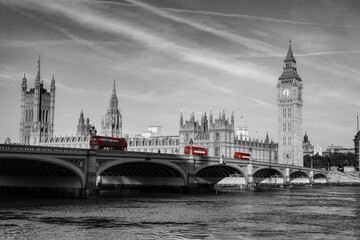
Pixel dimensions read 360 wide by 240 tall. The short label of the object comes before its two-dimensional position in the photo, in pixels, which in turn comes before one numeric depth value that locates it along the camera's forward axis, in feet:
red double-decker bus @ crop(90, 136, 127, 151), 231.07
